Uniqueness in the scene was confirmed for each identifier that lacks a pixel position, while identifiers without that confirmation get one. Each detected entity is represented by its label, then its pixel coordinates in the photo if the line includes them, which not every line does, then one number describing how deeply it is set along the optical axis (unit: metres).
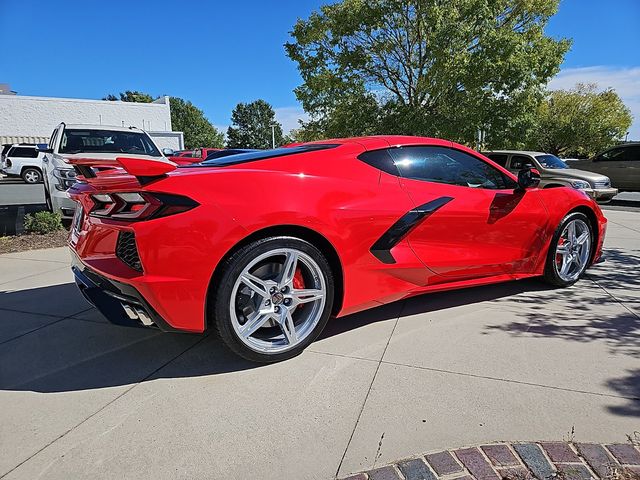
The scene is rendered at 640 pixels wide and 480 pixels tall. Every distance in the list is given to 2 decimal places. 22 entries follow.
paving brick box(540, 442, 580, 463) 1.92
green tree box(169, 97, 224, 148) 70.25
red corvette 2.44
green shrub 6.79
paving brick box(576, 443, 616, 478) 1.86
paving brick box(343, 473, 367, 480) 1.84
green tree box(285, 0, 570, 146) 13.36
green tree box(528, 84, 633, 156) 28.62
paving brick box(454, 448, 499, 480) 1.83
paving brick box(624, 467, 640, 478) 1.84
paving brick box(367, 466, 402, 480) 1.83
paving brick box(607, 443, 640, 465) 1.91
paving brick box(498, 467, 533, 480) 1.82
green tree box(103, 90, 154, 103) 79.61
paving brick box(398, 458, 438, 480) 1.83
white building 29.55
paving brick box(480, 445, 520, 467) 1.91
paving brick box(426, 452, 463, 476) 1.87
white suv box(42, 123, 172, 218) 6.57
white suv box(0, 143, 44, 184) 19.96
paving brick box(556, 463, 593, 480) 1.82
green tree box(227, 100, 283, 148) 88.44
